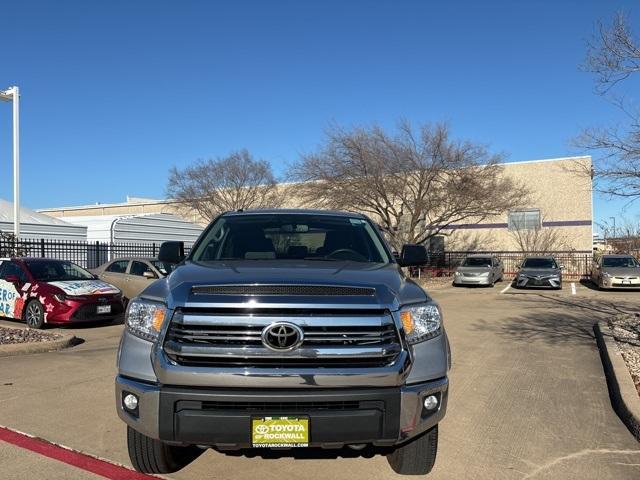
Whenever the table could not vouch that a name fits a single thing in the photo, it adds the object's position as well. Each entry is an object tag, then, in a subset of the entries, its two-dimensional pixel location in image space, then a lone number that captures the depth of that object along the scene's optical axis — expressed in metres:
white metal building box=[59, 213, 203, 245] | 29.08
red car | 10.54
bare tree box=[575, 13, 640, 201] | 8.71
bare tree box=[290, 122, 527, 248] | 24.22
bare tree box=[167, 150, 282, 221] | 36.88
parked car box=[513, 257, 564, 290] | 22.83
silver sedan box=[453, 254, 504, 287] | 24.70
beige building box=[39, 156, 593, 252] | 35.19
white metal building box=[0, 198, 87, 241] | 23.89
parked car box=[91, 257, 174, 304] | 13.79
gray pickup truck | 3.08
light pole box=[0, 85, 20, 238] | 18.69
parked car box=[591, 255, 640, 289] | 21.32
